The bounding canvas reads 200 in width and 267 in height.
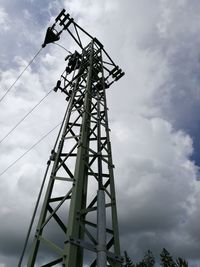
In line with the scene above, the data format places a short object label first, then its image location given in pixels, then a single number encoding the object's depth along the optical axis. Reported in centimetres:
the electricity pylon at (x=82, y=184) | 409
